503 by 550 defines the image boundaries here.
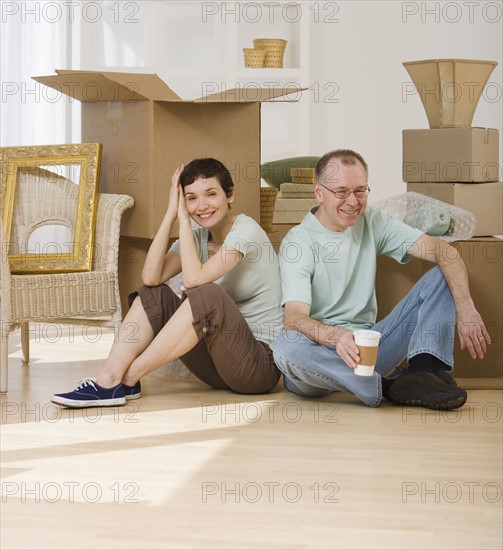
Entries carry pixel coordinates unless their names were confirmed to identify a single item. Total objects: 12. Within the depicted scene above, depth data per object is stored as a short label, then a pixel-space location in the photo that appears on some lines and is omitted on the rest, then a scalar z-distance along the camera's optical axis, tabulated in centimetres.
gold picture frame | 739
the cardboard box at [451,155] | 716
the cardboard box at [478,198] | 714
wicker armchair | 683
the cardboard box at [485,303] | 704
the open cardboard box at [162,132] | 716
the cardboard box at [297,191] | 777
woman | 631
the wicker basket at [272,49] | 1159
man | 623
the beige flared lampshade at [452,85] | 716
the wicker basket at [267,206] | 746
